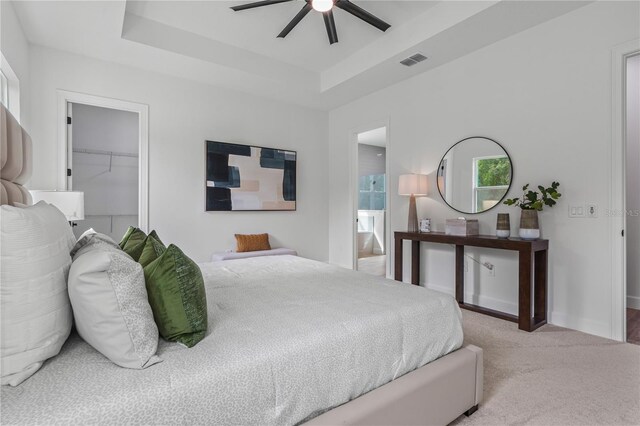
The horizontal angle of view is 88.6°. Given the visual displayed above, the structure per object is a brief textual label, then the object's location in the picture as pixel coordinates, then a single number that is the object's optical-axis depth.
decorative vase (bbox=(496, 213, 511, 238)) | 3.15
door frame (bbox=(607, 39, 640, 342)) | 2.60
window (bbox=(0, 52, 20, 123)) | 2.73
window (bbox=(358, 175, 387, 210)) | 7.98
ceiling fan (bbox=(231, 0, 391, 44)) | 2.59
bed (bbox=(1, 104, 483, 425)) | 0.89
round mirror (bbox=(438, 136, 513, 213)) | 3.38
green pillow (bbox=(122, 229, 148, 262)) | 1.70
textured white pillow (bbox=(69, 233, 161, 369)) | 1.02
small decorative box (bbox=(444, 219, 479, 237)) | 3.42
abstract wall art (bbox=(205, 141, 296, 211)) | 4.39
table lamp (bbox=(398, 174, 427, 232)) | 3.95
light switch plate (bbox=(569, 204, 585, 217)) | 2.81
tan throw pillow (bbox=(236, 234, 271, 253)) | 4.44
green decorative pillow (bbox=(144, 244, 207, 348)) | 1.18
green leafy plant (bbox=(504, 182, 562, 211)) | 2.89
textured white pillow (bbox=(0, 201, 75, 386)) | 0.88
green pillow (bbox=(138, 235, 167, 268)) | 1.49
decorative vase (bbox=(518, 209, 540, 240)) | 2.94
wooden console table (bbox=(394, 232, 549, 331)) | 2.79
